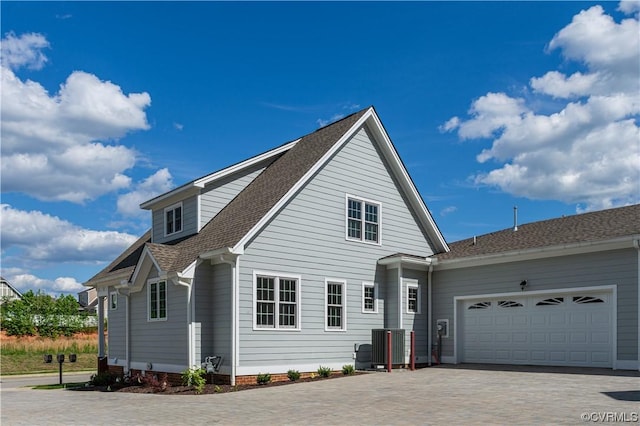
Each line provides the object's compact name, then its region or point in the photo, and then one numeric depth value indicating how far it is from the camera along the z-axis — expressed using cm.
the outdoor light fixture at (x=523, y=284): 1975
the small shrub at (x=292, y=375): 1812
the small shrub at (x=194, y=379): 1647
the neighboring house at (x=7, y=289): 9250
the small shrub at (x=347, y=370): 1936
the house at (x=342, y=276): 1761
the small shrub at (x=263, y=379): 1736
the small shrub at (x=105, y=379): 2008
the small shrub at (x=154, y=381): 1711
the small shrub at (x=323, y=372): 1883
